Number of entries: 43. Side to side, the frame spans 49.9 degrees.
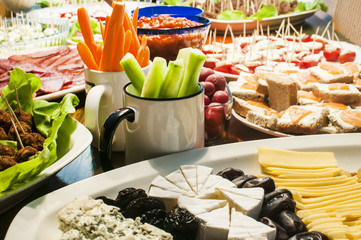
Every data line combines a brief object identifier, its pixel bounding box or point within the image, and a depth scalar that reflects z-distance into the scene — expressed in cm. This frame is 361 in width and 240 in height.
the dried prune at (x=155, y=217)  73
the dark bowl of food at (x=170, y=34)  136
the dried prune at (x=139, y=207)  76
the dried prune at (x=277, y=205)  78
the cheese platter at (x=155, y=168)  75
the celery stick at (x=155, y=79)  89
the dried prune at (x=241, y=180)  86
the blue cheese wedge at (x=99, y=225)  69
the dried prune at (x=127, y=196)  79
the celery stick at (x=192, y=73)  89
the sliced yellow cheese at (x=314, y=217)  78
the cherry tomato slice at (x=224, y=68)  165
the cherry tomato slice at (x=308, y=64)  179
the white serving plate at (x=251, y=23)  241
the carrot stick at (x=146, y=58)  112
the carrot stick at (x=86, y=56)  105
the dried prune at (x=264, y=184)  84
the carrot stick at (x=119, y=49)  103
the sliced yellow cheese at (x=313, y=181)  90
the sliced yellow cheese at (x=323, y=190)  87
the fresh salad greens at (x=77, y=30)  231
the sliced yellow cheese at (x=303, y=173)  93
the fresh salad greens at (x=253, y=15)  252
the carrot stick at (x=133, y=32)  112
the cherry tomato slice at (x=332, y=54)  187
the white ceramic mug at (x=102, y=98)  100
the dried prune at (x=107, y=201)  79
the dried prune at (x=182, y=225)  71
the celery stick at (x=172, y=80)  88
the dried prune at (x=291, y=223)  75
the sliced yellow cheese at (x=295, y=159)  96
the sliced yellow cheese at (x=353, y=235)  73
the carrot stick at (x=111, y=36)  100
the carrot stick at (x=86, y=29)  108
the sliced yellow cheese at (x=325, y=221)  77
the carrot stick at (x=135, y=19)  118
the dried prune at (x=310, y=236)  71
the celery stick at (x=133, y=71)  91
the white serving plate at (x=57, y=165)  79
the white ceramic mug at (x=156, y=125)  89
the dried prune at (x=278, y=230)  73
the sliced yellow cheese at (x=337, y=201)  83
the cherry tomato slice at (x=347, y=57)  184
